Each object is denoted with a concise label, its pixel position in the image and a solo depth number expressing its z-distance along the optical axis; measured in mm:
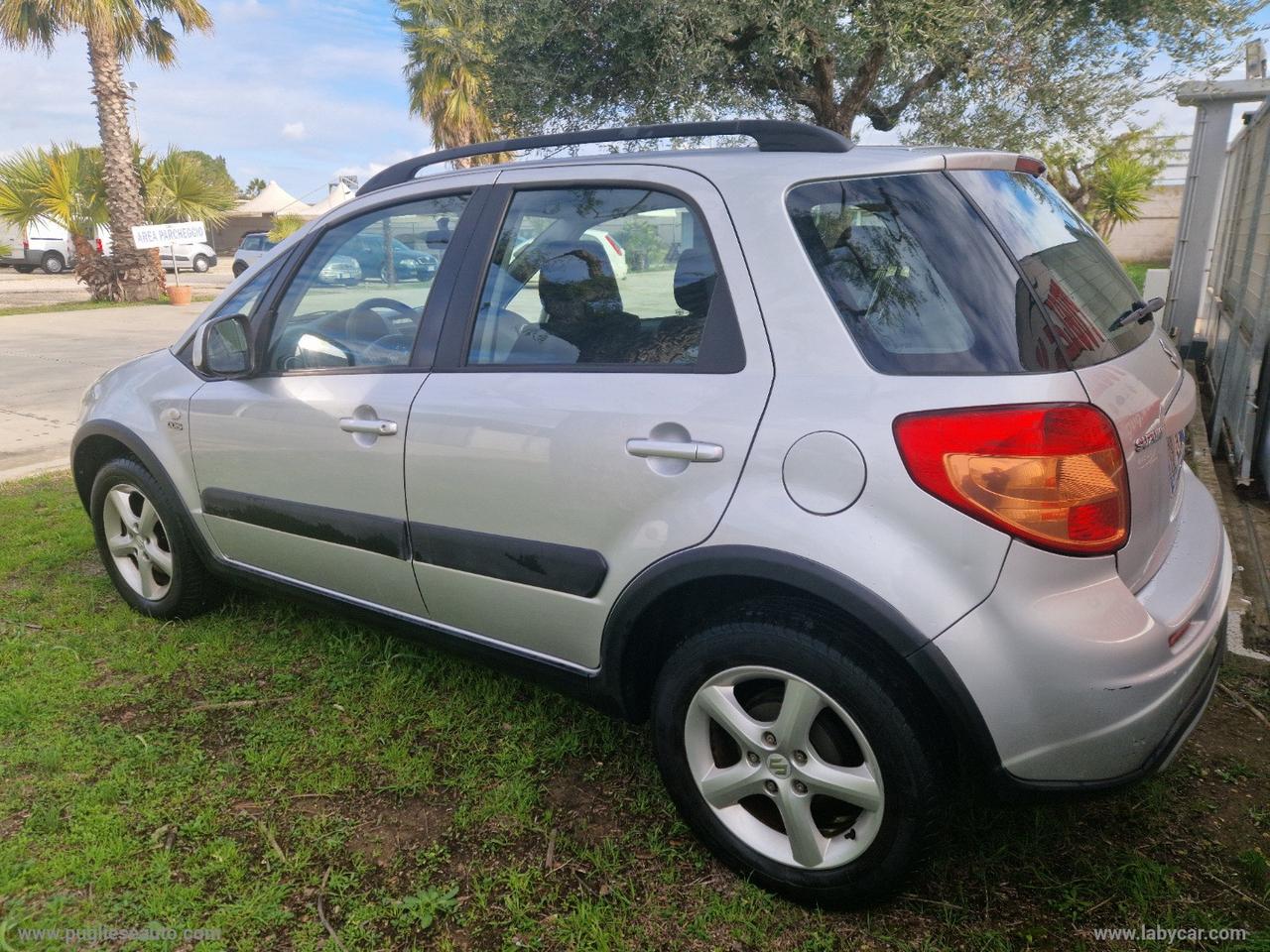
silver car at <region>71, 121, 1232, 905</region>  1719
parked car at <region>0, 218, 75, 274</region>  31328
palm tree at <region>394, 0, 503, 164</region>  25797
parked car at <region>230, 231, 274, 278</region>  22033
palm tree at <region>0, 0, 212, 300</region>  16266
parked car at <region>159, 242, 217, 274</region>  34156
